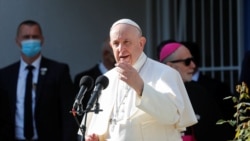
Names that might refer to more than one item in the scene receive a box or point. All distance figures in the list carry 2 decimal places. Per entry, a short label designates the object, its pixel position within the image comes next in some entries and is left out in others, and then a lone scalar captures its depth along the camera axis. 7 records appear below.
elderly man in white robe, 11.49
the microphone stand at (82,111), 11.23
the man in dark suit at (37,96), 17.41
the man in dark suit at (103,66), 18.75
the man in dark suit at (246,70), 15.92
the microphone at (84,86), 11.25
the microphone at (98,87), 11.12
